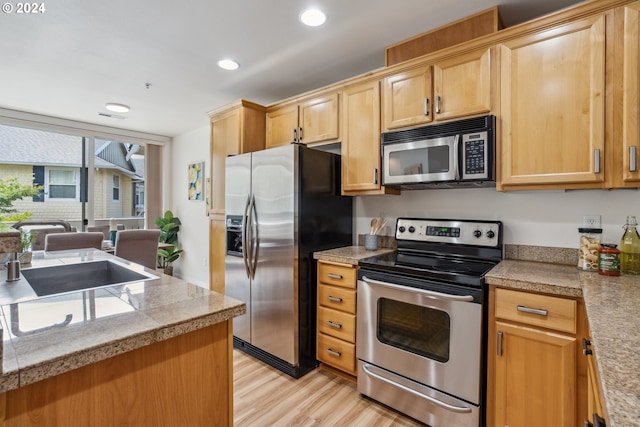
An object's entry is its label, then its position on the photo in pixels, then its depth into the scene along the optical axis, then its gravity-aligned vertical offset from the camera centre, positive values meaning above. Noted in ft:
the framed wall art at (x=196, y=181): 15.79 +1.53
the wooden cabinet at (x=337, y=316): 7.25 -2.46
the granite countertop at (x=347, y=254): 7.24 -1.03
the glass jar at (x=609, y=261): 5.19 -0.81
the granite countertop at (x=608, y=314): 1.99 -1.12
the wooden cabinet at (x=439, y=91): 6.28 +2.54
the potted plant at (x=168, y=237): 16.58 -1.38
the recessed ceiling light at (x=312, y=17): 6.40 +3.97
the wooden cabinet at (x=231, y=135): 9.79 +2.41
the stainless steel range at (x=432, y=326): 5.49 -2.18
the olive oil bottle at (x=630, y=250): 5.31 -0.64
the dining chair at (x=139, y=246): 10.51 -1.18
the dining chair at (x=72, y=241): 9.80 -0.92
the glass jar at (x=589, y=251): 5.58 -0.69
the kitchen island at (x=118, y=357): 2.47 -1.31
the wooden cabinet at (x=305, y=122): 8.61 +2.58
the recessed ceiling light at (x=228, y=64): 8.57 +4.01
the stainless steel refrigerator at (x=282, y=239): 7.74 -0.73
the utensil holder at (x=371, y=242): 8.31 -0.80
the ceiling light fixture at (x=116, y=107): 12.25 +4.06
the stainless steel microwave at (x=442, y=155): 6.12 +1.16
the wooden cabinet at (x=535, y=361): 4.71 -2.33
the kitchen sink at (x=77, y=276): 5.40 -1.17
